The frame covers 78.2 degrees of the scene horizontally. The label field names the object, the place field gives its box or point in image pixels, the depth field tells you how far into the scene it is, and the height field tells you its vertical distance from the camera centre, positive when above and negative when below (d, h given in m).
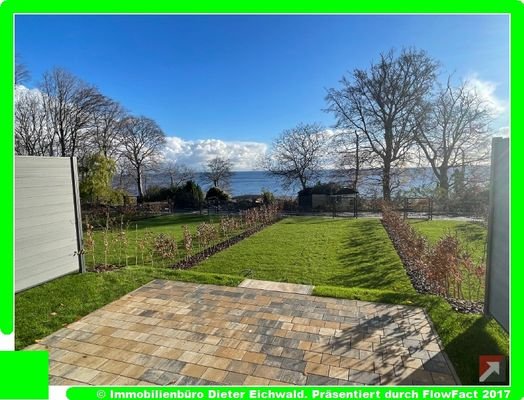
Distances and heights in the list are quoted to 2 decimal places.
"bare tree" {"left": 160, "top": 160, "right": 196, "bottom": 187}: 25.17 +1.85
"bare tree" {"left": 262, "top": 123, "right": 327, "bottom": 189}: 20.66 +2.56
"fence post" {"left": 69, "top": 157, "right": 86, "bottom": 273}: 4.96 -0.34
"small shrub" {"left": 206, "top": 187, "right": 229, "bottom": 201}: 19.07 +0.03
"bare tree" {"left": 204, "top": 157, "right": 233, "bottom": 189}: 23.84 +1.82
